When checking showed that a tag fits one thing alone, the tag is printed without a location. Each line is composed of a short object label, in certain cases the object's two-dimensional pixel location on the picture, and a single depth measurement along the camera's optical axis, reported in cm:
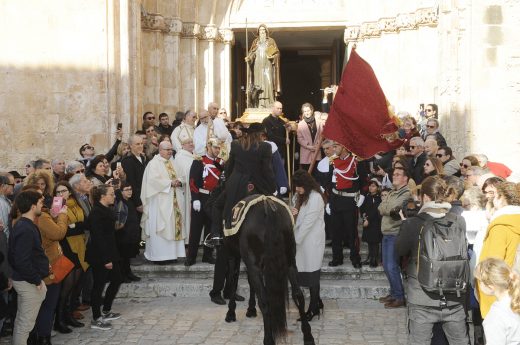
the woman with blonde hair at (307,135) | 1223
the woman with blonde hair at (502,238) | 537
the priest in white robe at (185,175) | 1058
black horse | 699
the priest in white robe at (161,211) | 1021
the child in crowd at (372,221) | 962
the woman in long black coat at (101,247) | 795
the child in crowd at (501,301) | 430
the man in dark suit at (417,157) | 959
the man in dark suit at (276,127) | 1220
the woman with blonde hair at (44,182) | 777
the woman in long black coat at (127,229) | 892
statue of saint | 1571
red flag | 929
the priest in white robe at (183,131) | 1201
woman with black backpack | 539
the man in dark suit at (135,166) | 1038
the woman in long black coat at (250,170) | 805
